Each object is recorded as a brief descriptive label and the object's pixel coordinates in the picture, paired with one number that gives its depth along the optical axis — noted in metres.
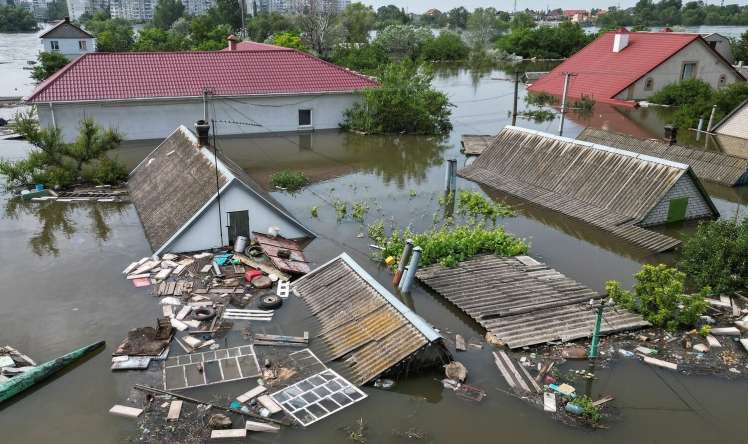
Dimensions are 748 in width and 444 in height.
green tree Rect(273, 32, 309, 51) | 56.94
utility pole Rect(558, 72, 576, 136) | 31.45
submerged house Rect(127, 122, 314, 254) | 16.67
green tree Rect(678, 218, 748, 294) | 15.01
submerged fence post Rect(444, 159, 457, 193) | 23.12
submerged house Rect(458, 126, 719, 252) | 19.50
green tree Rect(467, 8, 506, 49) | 84.75
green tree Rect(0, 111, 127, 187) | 21.95
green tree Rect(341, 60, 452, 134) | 32.78
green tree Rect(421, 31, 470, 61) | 76.06
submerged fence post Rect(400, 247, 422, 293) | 14.76
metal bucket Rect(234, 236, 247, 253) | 16.73
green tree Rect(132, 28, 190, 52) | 60.95
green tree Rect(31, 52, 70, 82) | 43.69
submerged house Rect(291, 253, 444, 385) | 11.45
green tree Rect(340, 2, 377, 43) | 73.44
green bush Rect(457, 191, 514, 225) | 21.11
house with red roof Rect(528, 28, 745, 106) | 44.41
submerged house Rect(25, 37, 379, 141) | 29.05
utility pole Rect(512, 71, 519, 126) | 34.12
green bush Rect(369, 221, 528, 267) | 16.56
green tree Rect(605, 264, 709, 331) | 13.27
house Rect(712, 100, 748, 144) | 31.84
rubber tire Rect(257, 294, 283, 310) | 14.07
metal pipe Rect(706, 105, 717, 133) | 33.88
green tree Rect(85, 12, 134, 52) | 62.03
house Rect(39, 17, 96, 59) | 53.59
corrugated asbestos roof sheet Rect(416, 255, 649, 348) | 13.13
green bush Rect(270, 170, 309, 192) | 23.81
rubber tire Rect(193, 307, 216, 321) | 13.49
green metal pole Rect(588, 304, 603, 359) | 11.74
